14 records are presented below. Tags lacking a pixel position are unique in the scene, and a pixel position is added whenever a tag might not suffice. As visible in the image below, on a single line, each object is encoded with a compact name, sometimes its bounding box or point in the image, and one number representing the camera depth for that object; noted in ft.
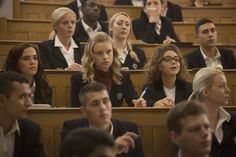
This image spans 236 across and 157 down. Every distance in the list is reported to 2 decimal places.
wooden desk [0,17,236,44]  27.58
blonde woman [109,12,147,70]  23.53
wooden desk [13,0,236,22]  31.63
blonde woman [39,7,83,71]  22.97
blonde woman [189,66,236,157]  15.55
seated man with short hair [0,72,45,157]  14.12
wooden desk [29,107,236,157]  15.56
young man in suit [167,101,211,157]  12.14
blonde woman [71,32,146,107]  19.02
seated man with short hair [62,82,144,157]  13.93
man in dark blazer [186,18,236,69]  24.22
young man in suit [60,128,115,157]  8.86
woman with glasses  19.16
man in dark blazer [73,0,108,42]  26.58
